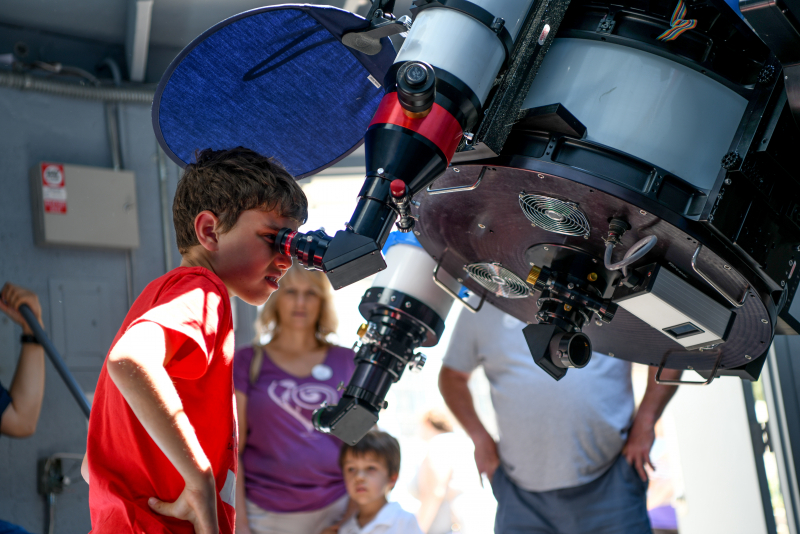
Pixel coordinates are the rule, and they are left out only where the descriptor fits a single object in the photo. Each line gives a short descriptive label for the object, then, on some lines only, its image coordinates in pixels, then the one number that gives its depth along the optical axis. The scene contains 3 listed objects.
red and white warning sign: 2.96
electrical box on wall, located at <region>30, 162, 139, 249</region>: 2.97
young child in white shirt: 2.41
